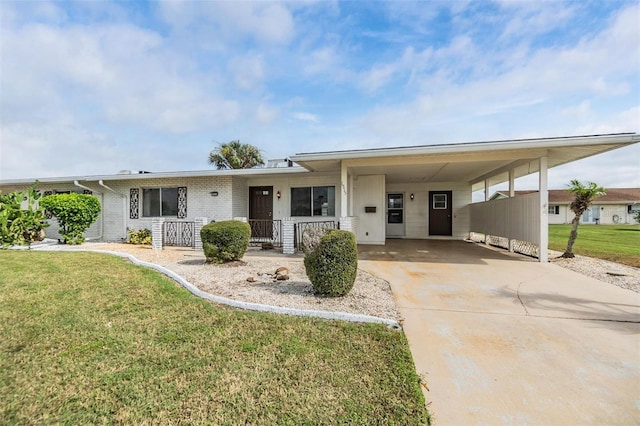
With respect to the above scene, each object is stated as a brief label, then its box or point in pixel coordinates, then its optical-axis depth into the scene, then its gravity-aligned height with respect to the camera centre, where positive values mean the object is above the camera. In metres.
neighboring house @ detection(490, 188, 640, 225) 25.78 +0.10
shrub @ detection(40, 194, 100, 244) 9.55 +0.07
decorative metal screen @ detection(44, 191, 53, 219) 11.64 -0.03
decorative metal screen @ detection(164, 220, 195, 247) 10.32 -0.75
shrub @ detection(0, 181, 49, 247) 8.46 -0.17
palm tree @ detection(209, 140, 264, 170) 21.94 +4.56
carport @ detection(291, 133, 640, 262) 6.50 +1.09
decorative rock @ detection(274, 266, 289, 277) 5.40 -1.15
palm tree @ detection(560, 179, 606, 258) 7.34 +0.37
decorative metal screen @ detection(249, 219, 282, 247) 10.18 -0.73
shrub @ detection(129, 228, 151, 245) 10.73 -0.90
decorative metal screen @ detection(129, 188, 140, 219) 11.50 +0.47
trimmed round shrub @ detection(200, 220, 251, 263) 6.45 -0.65
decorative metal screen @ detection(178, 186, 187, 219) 11.02 +0.40
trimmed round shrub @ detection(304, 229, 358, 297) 4.00 -0.75
